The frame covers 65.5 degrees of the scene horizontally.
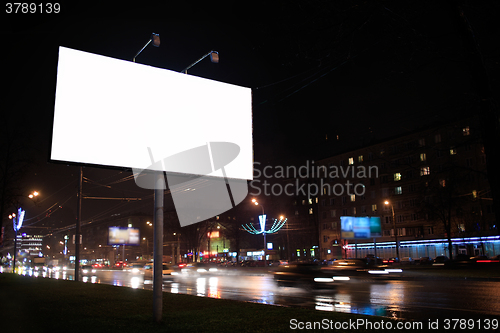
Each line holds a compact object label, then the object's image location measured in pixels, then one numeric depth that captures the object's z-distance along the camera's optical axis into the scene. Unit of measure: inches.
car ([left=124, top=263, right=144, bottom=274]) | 2032.5
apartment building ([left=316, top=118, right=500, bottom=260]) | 2316.7
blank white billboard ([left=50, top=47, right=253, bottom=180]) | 324.8
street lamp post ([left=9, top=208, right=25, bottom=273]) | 1704.0
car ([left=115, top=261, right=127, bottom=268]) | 2782.0
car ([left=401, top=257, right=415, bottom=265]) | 2325.3
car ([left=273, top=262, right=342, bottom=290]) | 837.8
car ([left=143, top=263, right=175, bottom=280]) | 1419.2
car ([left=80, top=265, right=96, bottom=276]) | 2303.2
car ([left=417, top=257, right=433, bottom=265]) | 2253.7
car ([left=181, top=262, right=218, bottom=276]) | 1707.1
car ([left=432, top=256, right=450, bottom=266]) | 2158.8
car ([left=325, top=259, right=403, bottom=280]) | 1152.2
